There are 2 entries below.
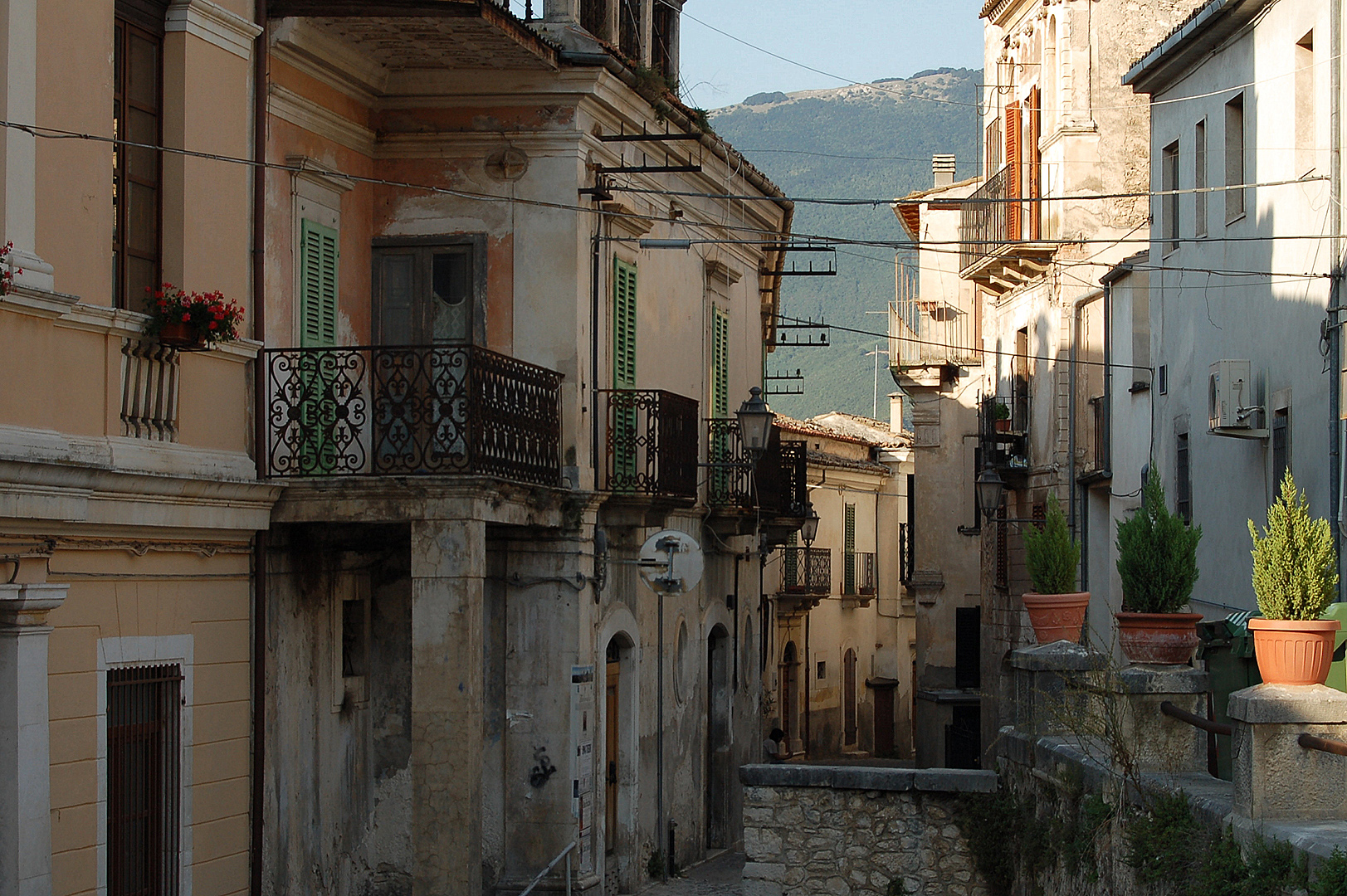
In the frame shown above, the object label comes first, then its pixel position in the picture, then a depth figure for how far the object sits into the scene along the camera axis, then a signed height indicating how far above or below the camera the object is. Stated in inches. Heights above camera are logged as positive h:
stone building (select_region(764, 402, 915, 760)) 1689.2 -112.8
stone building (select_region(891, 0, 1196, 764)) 1072.8 +162.5
